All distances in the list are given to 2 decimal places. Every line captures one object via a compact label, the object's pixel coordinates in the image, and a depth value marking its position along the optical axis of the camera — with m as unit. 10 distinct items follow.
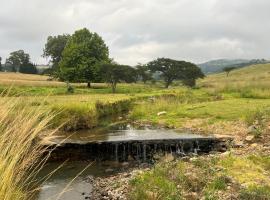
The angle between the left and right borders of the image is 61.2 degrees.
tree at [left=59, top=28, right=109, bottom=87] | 32.44
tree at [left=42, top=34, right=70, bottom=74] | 47.86
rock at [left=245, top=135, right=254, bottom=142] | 9.72
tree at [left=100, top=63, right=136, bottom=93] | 30.13
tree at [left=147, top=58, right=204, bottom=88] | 37.10
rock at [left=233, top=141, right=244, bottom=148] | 9.36
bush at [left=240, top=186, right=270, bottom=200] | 4.77
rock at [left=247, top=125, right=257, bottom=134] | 10.28
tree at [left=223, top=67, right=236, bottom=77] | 56.17
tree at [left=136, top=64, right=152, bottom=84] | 37.88
